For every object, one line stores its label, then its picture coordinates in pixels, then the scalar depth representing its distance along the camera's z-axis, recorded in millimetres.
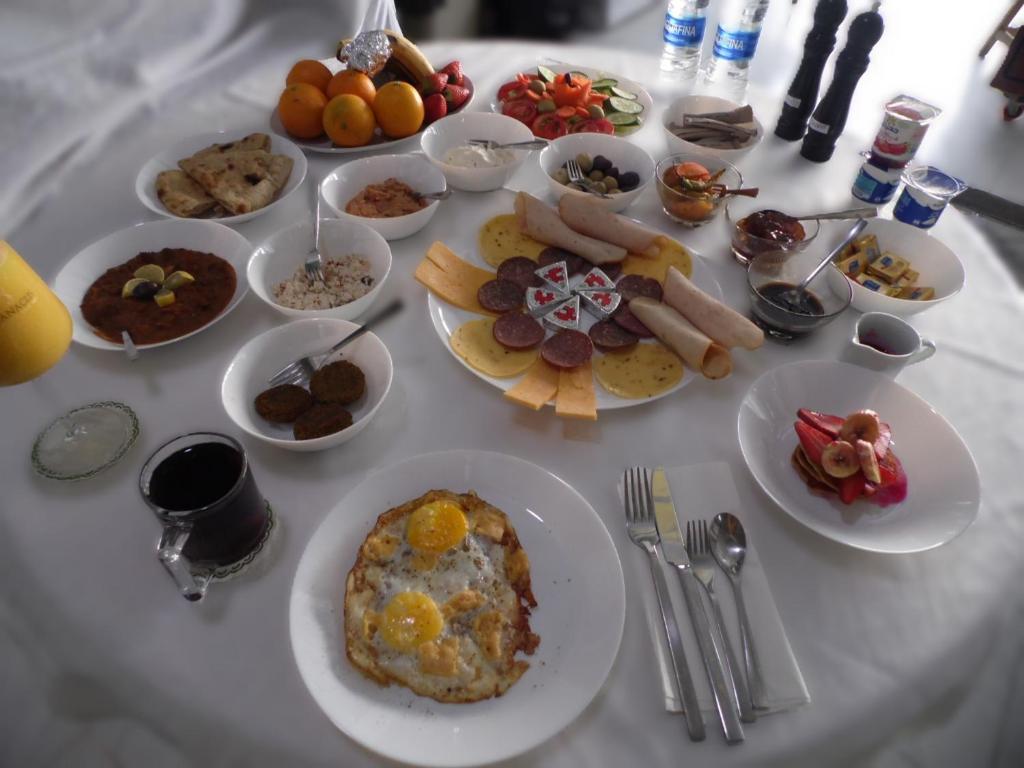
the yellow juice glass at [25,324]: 888
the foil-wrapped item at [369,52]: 1753
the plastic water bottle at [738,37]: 1777
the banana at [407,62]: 1811
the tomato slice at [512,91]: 1841
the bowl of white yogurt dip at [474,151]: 1523
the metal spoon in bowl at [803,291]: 1233
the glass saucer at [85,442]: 957
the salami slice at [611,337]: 1176
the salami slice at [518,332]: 1167
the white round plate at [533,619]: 701
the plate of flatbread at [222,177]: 1433
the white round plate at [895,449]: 903
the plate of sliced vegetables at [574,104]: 1756
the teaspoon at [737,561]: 767
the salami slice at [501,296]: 1251
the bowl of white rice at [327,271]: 1213
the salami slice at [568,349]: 1133
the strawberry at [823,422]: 979
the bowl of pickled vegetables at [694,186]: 1451
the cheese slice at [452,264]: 1303
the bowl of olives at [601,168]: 1496
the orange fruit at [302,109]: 1641
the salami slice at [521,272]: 1313
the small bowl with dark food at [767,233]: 1307
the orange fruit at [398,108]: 1659
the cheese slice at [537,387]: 1054
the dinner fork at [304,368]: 1063
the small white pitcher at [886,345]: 1103
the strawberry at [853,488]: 928
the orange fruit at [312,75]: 1752
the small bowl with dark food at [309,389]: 990
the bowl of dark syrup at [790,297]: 1197
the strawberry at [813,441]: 958
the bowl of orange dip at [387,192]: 1398
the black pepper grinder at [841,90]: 1451
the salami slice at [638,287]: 1278
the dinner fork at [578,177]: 1499
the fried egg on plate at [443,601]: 766
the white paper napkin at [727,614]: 765
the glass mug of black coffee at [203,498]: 756
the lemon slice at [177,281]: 1226
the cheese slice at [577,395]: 1040
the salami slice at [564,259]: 1365
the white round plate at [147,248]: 1217
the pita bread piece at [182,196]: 1425
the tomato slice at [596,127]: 1740
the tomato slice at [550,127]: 1737
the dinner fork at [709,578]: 756
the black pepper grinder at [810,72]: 1538
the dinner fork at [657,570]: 743
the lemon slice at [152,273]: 1231
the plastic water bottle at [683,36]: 1825
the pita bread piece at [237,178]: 1435
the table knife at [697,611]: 739
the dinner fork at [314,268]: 1266
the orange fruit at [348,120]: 1618
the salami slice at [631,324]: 1193
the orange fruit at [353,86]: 1688
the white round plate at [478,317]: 1098
